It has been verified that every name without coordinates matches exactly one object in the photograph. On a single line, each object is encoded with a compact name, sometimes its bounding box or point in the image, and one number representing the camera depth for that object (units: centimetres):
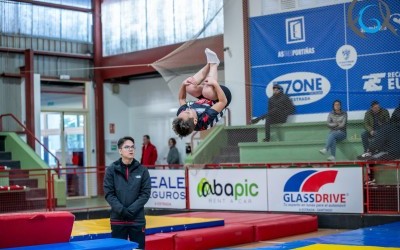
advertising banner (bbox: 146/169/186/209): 1432
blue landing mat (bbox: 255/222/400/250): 844
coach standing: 696
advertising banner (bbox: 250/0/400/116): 1071
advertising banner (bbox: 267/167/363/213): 1202
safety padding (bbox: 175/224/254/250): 968
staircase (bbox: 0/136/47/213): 1479
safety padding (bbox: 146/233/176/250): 912
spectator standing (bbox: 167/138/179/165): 1778
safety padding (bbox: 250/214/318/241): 1109
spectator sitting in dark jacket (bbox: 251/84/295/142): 1202
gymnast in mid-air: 686
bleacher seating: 1168
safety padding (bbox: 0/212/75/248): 521
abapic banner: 1312
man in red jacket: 1805
